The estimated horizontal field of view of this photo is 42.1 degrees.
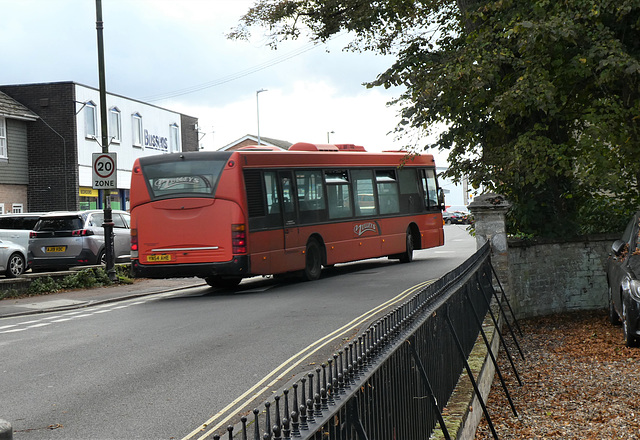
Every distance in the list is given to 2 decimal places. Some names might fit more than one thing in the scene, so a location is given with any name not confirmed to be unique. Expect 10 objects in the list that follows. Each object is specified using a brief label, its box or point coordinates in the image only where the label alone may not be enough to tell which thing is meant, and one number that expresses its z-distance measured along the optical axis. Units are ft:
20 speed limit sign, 64.69
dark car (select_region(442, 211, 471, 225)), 276.39
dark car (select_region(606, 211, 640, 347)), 34.71
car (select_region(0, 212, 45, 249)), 79.46
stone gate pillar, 45.80
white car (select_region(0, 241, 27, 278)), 72.49
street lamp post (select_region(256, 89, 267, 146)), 235.20
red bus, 55.57
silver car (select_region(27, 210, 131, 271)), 75.97
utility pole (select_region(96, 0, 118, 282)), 66.18
